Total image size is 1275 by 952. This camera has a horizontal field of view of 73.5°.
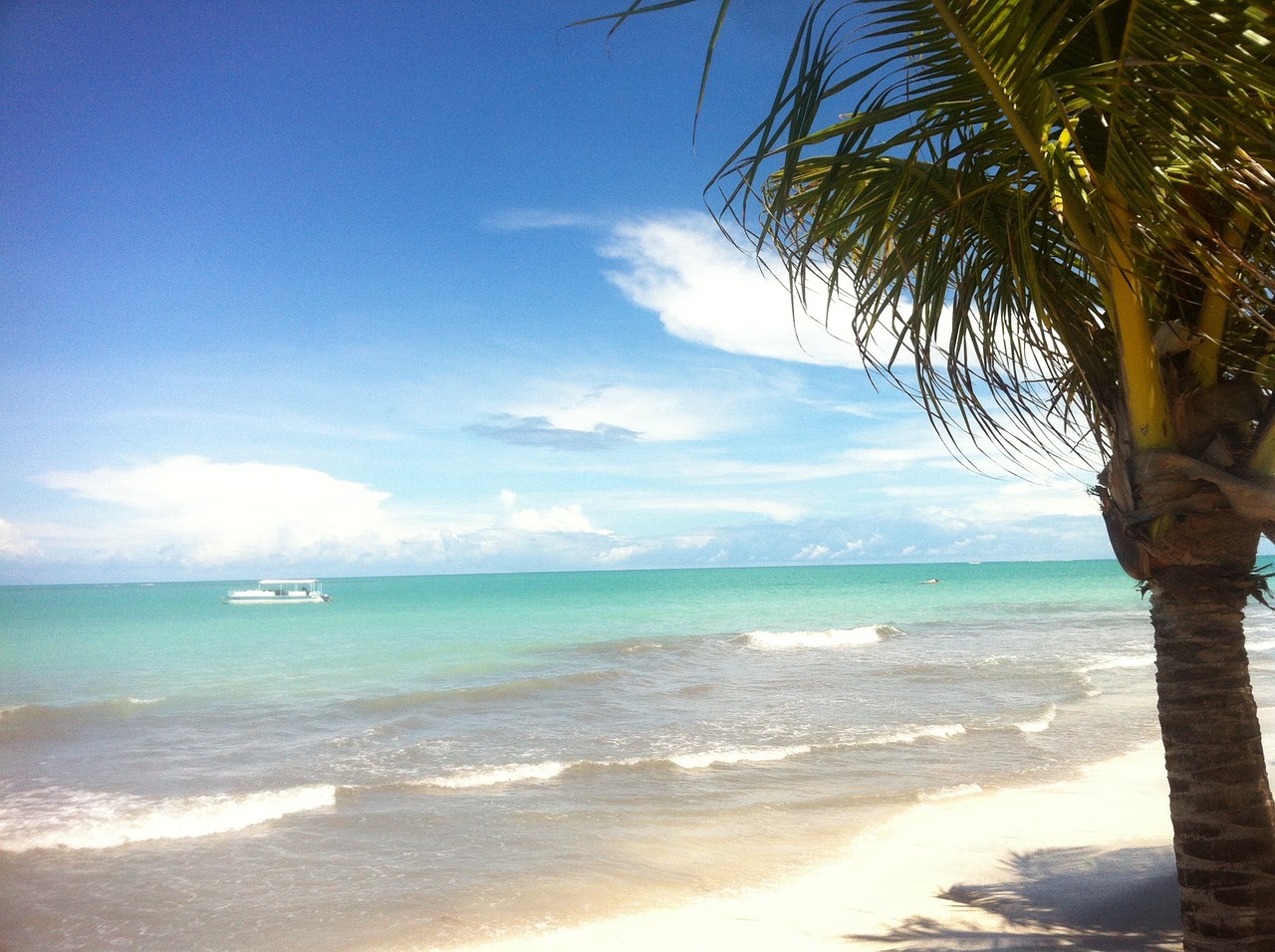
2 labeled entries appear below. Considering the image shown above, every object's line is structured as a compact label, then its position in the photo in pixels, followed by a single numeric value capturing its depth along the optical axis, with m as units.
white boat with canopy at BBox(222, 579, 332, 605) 57.25
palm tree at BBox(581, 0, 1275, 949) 2.20
